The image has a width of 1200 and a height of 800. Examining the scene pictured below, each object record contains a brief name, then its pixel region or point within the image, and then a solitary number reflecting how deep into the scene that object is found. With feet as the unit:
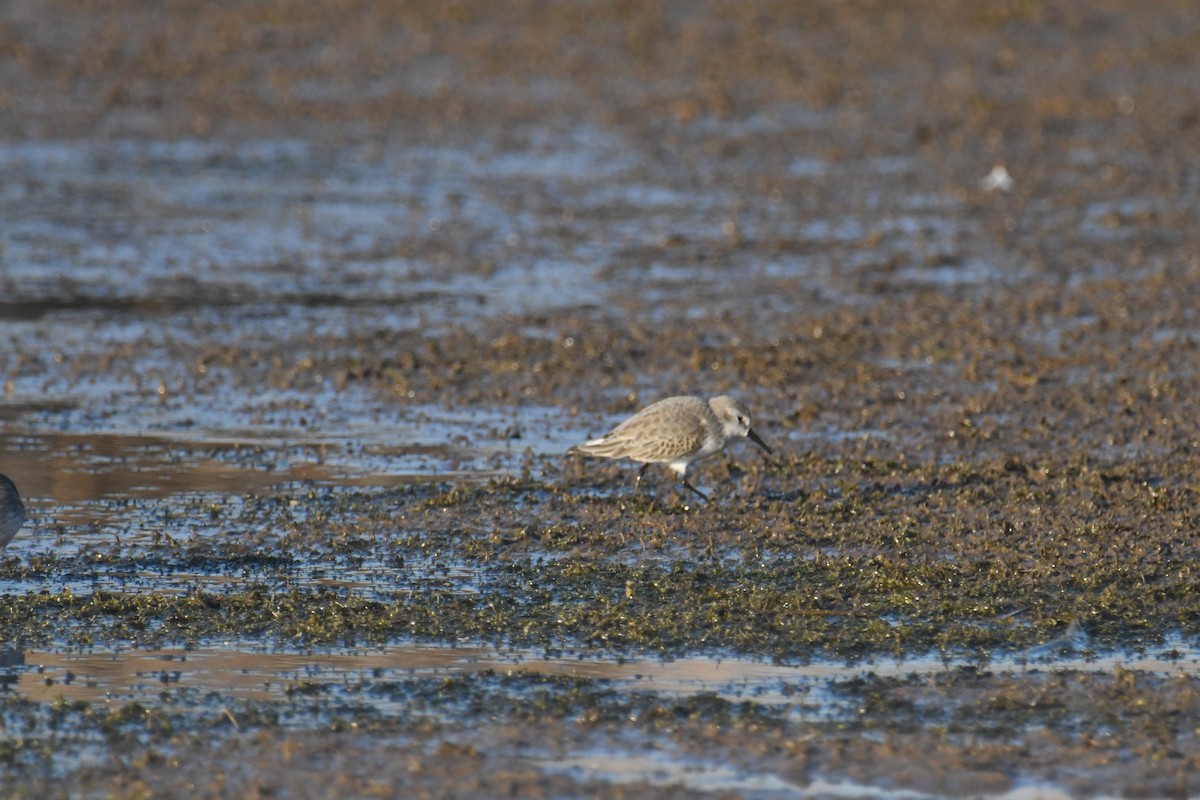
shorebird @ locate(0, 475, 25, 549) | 54.29
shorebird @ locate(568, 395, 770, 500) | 63.98
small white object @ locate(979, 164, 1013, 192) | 123.91
